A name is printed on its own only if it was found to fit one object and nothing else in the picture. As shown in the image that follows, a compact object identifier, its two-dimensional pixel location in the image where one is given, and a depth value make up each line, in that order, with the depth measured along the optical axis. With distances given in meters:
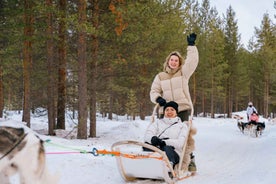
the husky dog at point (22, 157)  3.42
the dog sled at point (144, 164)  5.55
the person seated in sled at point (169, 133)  6.12
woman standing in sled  6.95
